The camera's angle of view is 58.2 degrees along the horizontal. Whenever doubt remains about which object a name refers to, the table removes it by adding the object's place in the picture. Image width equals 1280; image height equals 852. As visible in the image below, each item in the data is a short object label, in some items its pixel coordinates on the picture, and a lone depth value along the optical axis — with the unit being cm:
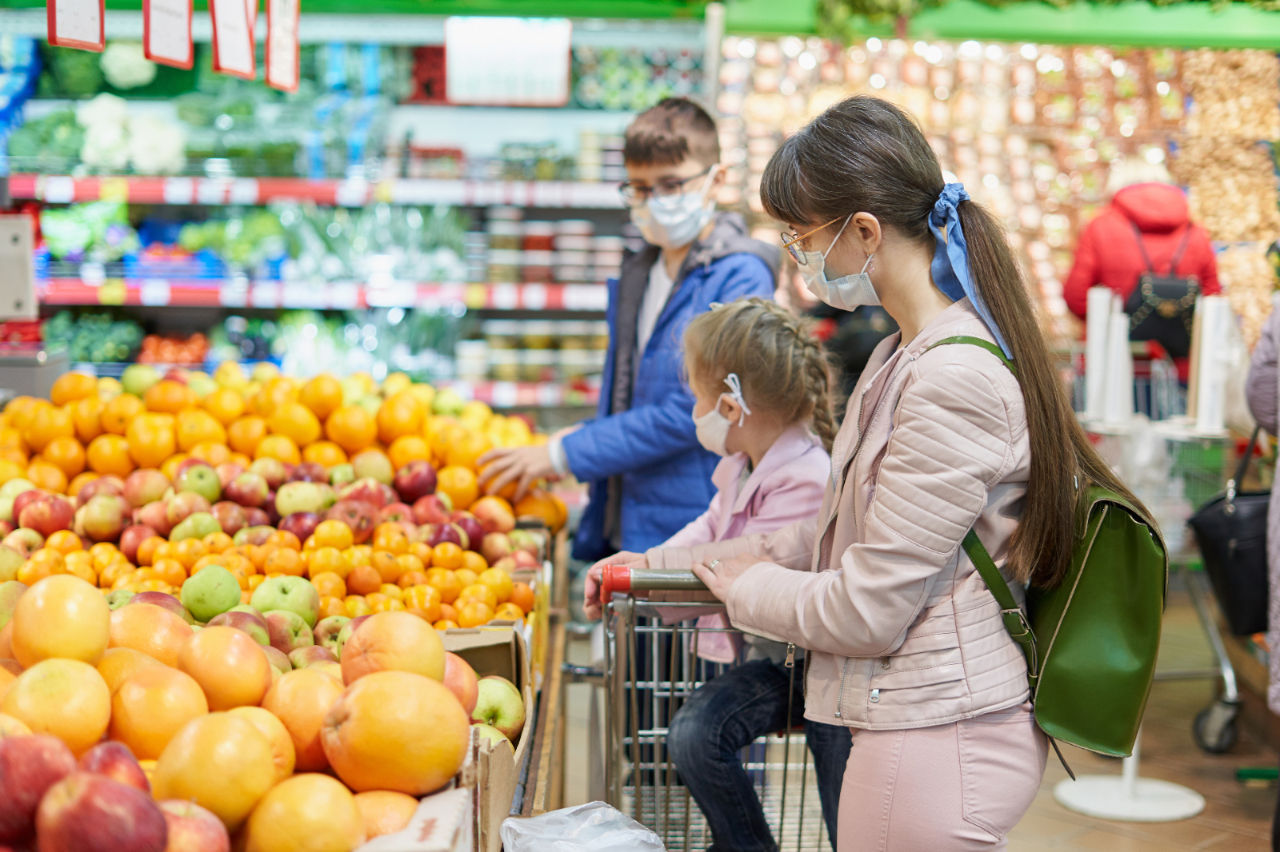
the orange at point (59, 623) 132
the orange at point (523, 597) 234
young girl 200
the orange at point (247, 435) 299
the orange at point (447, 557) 245
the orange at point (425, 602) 224
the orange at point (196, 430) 296
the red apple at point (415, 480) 286
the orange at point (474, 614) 218
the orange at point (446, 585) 233
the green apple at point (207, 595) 196
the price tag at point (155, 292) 509
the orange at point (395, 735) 123
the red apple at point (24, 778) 102
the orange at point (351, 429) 301
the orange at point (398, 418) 305
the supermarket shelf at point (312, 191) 504
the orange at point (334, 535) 242
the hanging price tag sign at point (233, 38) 255
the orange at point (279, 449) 293
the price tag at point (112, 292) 509
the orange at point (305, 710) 133
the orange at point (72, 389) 318
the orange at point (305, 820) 112
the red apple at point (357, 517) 254
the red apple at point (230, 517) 257
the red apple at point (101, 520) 256
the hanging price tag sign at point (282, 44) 291
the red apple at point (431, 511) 268
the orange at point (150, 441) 292
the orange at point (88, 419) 304
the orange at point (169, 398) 309
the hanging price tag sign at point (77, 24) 207
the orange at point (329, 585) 224
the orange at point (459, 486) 292
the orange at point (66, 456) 294
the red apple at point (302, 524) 253
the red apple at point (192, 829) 104
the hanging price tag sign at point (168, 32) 235
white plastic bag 155
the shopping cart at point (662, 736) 187
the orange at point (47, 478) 285
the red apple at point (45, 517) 257
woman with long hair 145
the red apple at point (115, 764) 106
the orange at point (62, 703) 119
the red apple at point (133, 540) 247
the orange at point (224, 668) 136
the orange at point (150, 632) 150
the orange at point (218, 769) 113
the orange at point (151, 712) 127
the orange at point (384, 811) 120
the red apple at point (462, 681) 154
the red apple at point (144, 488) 270
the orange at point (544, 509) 306
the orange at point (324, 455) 296
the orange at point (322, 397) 308
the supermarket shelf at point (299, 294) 507
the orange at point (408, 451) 298
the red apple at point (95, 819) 96
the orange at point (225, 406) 308
